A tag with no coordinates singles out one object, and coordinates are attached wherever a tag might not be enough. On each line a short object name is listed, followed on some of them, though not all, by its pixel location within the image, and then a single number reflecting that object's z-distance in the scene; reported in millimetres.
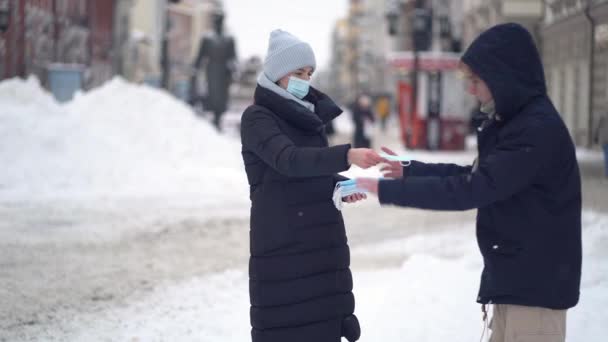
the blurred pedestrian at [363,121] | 22438
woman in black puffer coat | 3404
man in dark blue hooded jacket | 2838
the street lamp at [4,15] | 17719
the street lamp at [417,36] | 24656
